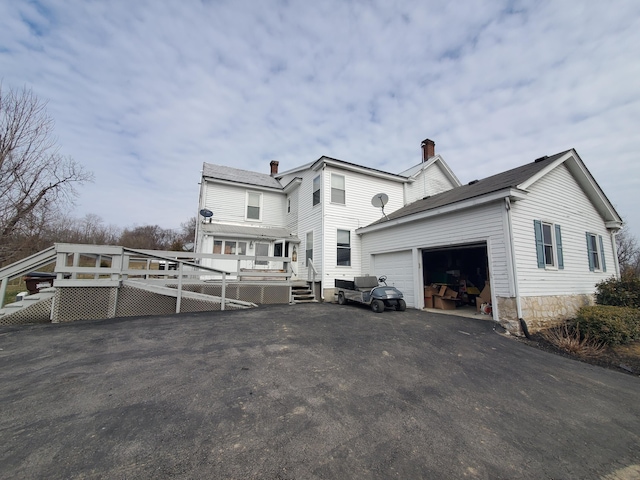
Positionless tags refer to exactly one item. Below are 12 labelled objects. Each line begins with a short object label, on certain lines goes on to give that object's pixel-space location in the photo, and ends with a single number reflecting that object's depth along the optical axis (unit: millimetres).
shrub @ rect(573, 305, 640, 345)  6656
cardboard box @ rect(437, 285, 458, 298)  10180
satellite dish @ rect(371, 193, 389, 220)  12703
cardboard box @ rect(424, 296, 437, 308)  10375
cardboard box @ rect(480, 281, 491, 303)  8870
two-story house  12469
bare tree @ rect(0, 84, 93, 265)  10055
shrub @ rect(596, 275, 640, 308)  9180
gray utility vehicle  8984
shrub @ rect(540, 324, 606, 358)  6094
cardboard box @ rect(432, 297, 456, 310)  10102
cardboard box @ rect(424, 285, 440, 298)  10336
